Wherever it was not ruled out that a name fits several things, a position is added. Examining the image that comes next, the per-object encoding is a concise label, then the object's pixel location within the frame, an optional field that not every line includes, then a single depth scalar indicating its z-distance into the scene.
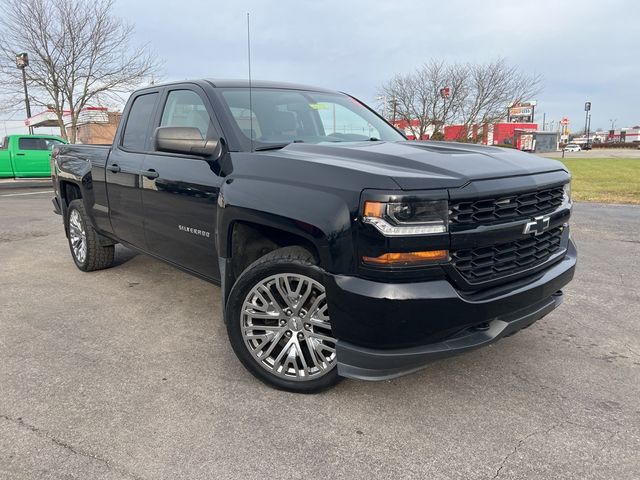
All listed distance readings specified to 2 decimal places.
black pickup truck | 2.36
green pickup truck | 17.03
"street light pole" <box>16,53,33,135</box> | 19.45
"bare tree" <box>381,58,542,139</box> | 22.83
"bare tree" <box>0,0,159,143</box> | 20.02
